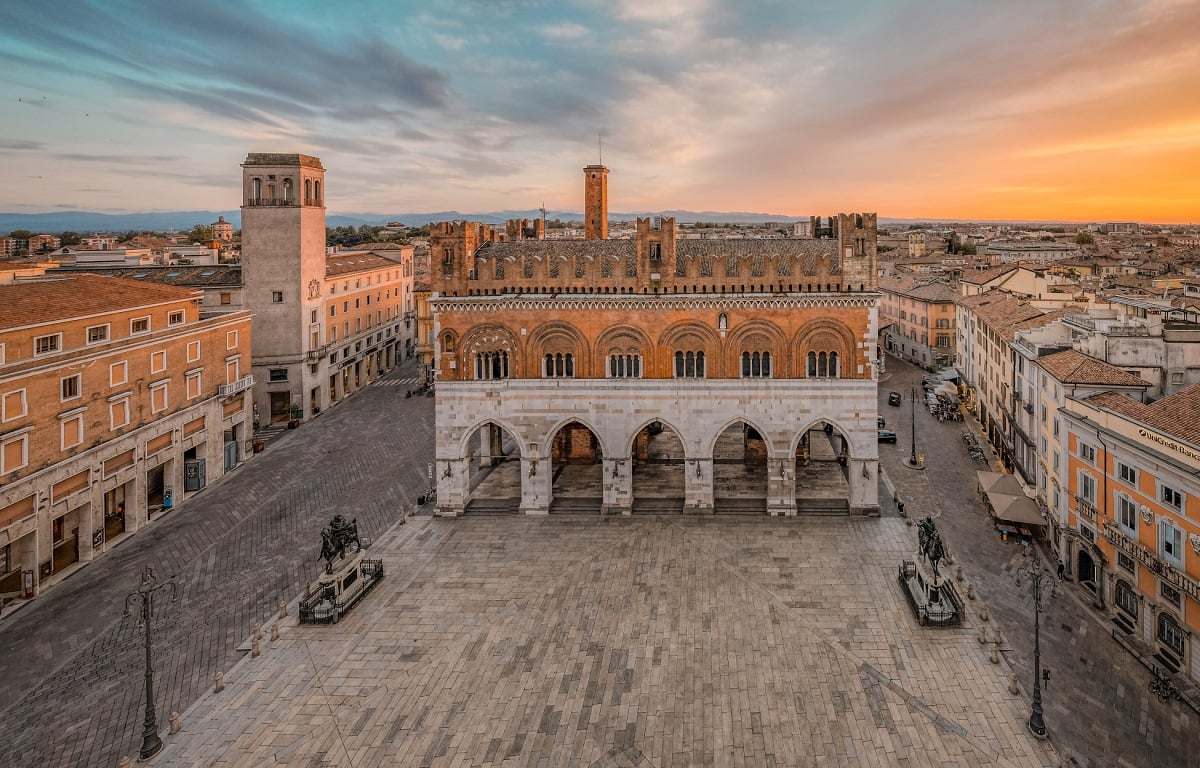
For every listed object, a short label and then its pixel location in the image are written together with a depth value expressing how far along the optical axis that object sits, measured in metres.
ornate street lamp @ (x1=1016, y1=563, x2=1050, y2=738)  16.81
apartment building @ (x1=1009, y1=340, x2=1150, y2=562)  27.66
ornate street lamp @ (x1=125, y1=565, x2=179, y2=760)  16.52
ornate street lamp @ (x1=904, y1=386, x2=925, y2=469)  41.84
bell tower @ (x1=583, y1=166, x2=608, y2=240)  42.31
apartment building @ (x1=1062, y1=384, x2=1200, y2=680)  20.55
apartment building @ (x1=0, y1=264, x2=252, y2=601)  26.39
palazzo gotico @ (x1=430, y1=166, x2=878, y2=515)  32.44
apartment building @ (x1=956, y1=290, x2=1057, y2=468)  41.66
